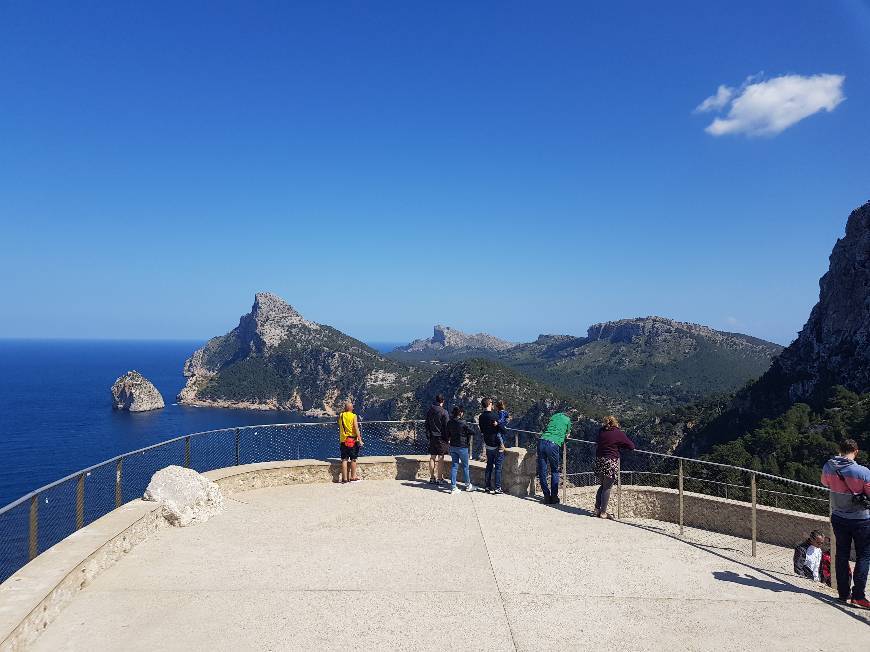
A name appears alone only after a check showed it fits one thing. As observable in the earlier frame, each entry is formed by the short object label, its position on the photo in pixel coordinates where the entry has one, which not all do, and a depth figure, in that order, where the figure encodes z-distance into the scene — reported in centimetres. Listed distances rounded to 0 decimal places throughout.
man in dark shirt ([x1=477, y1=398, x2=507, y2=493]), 945
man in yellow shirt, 984
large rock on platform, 739
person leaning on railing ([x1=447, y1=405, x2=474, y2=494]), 968
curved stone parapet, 455
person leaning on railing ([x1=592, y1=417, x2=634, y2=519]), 860
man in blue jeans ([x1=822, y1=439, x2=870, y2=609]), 542
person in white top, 849
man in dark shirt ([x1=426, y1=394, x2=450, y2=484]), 999
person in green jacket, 918
